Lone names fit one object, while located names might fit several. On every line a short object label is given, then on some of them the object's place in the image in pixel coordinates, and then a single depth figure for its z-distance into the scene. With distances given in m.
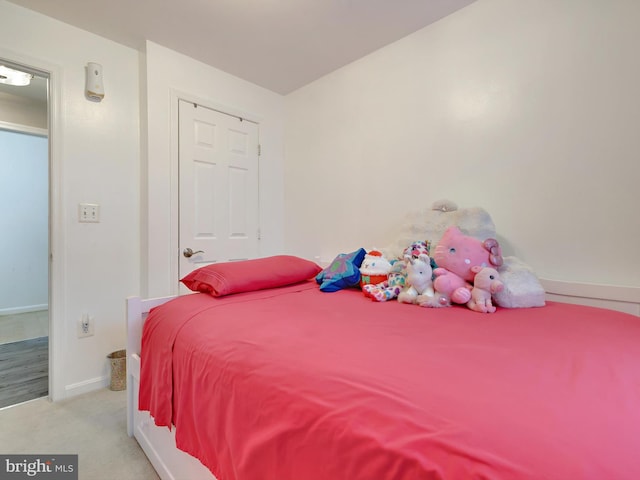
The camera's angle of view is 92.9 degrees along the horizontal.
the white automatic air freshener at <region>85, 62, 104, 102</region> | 1.92
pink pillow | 1.44
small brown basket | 1.97
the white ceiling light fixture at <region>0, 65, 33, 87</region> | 2.53
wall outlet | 1.94
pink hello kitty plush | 1.33
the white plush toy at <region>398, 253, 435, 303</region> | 1.36
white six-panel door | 2.23
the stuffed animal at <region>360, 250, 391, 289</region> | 1.60
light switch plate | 1.94
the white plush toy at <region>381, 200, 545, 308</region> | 1.29
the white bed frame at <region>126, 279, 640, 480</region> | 1.16
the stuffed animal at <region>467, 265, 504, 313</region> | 1.24
